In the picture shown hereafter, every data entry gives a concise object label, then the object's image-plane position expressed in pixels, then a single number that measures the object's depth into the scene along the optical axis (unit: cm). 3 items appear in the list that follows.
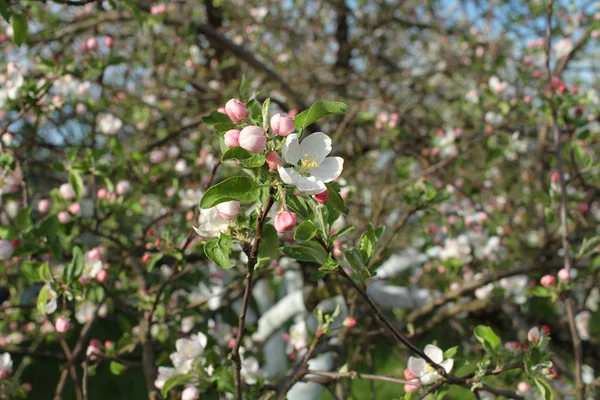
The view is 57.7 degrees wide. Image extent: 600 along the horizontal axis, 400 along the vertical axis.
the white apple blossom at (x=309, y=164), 78
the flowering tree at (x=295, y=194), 98
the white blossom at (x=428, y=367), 117
